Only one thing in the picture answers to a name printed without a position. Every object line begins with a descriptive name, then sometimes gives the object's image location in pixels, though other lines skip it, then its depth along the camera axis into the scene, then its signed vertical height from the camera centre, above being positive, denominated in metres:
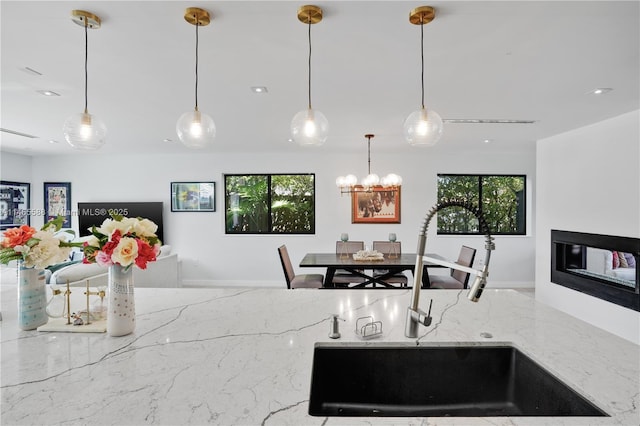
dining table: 3.79 -0.63
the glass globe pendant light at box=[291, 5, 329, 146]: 1.77 +0.50
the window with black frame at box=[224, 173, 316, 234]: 5.86 +0.17
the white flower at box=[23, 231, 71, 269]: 1.21 -0.16
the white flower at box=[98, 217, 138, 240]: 1.15 -0.05
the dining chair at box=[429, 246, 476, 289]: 3.99 -0.89
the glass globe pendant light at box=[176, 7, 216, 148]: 1.81 +0.50
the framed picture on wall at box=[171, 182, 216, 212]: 5.82 +0.32
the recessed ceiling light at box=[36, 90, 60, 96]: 2.68 +1.05
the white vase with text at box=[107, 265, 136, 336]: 1.17 -0.34
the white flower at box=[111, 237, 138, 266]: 1.10 -0.14
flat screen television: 5.78 +0.03
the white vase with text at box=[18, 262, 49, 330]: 1.24 -0.36
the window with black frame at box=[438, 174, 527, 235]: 5.74 +0.25
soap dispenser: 1.19 -0.44
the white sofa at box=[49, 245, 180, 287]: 3.12 -0.75
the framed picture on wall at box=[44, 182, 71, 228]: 5.94 +0.26
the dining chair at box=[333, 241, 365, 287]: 4.23 -0.89
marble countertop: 0.75 -0.48
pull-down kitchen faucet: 0.98 -0.20
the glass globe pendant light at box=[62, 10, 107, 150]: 1.68 +0.49
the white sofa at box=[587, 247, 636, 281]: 3.43 -0.62
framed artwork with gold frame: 5.70 +0.13
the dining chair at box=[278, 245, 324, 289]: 3.95 -0.89
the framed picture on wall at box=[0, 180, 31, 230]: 5.46 +0.17
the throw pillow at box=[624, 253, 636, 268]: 3.37 -0.51
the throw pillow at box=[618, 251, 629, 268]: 3.47 -0.53
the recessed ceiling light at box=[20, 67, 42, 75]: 2.27 +1.06
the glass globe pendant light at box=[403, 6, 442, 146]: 1.77 +0.50
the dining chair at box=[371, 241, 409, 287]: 4.29 -0.58
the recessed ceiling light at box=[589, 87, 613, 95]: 2.62 +1.06
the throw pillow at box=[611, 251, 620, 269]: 3.54 -0.54
